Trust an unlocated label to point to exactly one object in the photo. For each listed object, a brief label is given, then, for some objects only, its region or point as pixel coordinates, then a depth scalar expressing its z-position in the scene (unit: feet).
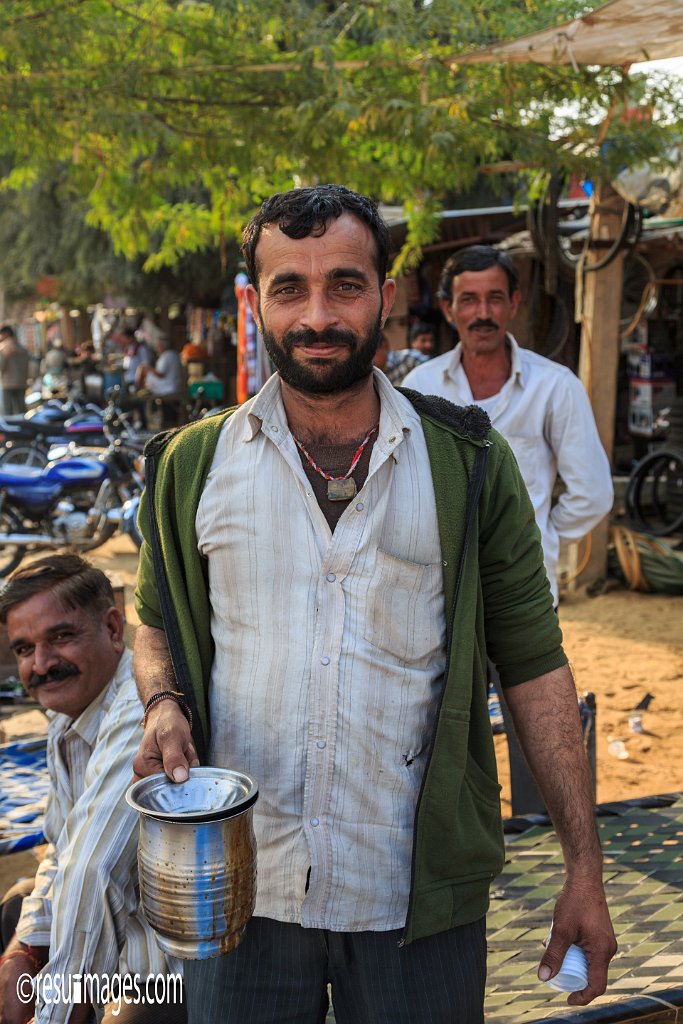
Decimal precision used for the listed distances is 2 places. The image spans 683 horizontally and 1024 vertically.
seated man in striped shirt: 6.15
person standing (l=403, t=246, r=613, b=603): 11.31
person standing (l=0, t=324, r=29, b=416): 52.03
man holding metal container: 5.25
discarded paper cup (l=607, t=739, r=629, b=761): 16.06
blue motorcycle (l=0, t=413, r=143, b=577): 28.96
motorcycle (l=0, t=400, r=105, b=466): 37.14
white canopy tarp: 12.31
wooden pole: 24.77
